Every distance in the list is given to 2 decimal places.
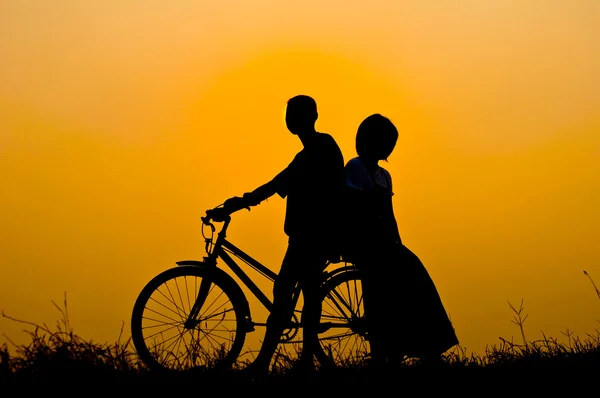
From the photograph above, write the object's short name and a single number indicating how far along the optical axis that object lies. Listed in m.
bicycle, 13.71
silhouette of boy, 13.51
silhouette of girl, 13.78
